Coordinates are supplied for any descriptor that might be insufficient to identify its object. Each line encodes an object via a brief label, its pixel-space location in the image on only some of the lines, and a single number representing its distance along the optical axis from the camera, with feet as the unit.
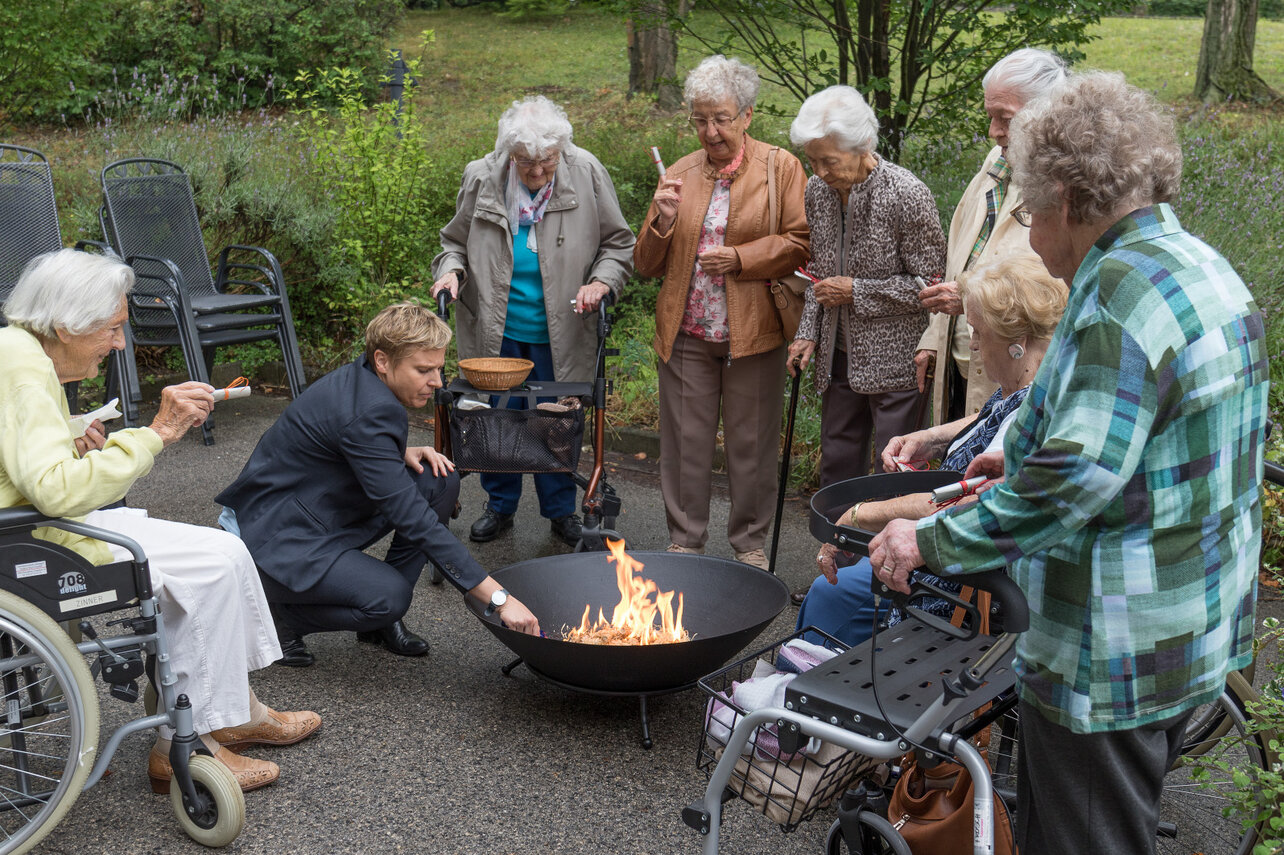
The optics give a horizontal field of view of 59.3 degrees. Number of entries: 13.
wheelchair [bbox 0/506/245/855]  8.55
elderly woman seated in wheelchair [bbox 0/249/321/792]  8.70
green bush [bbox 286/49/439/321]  24.98
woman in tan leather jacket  13.84
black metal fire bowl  10.55
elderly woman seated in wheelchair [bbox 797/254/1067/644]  8.80
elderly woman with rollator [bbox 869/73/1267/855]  5.58
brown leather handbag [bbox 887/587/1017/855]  7.31
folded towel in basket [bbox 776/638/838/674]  8.84
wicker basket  14.14
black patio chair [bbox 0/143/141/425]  20.52
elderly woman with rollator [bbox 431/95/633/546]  15.16
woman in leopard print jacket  12.69
